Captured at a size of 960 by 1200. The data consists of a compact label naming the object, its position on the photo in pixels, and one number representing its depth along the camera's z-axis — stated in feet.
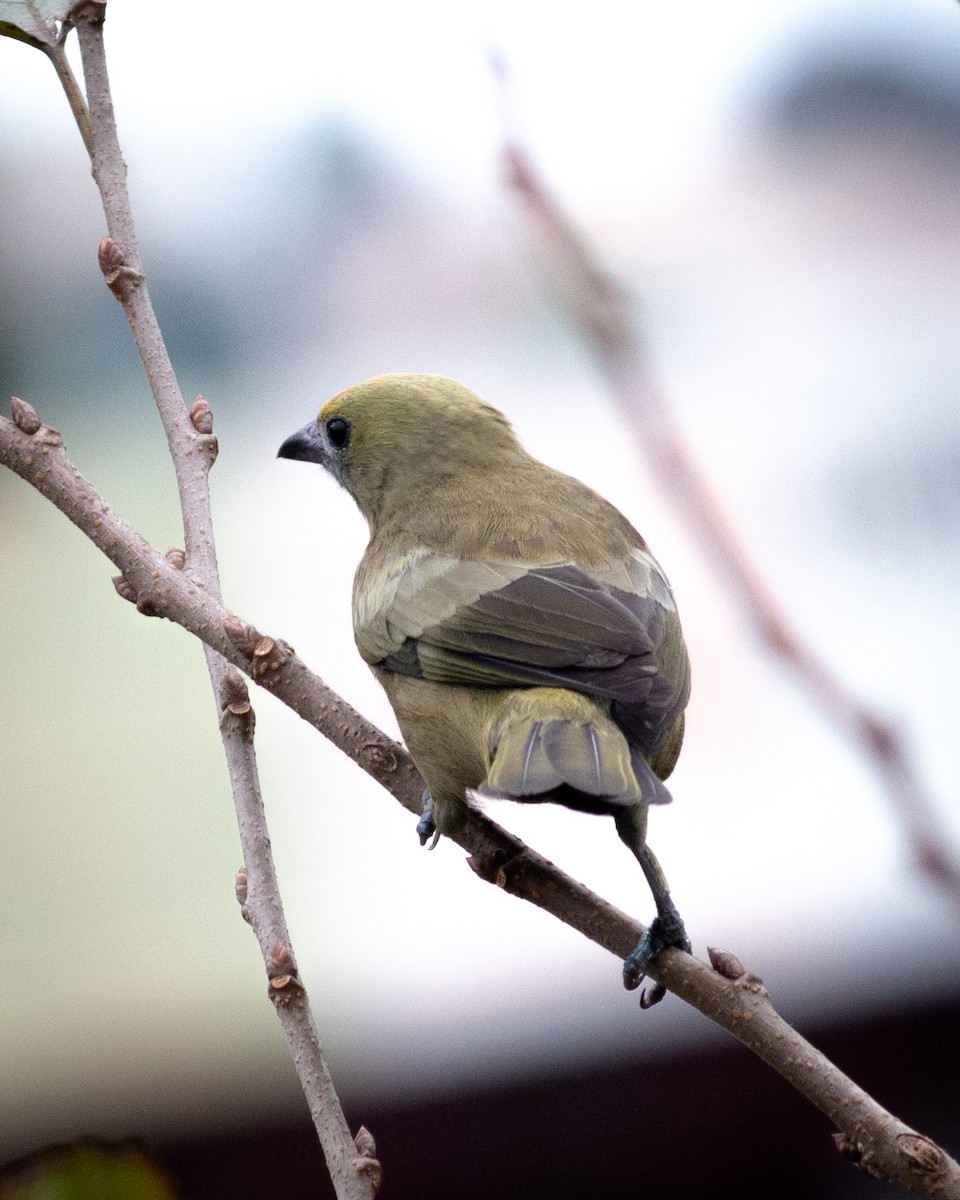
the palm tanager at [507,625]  15.93
